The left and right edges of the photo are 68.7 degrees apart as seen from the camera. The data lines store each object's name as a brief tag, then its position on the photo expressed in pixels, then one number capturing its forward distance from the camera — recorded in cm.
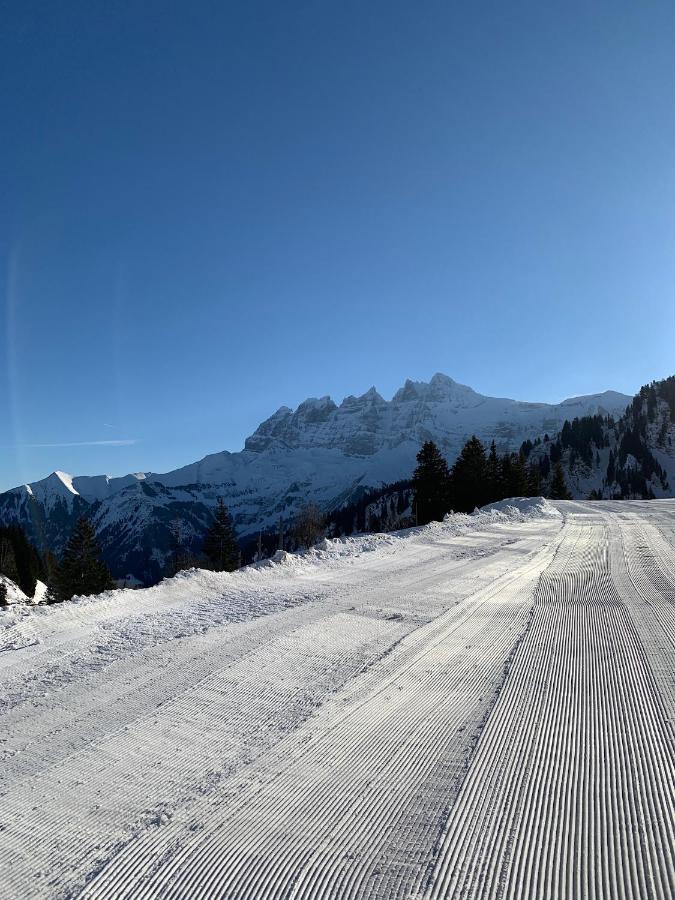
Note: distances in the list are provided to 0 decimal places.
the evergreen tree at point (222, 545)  4372
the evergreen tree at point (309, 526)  4846
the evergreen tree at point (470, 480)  4616
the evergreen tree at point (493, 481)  4666
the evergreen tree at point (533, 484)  5465
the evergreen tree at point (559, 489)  6367
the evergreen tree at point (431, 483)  4147
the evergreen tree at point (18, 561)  5528
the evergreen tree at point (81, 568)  3716
